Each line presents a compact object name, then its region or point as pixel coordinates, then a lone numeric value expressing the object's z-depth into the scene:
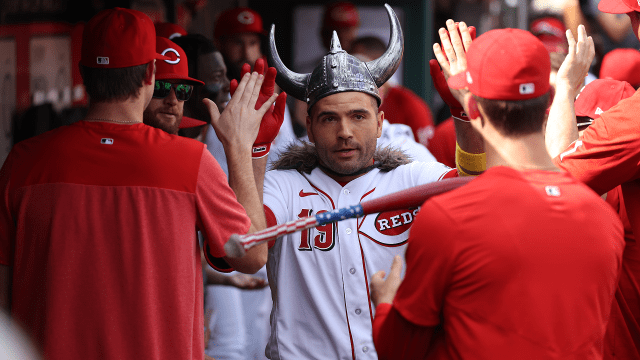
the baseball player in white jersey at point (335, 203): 5.61
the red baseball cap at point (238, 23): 11.27
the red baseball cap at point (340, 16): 13.62
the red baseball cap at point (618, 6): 5.73
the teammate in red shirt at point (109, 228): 4.70
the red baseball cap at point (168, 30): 9.04
